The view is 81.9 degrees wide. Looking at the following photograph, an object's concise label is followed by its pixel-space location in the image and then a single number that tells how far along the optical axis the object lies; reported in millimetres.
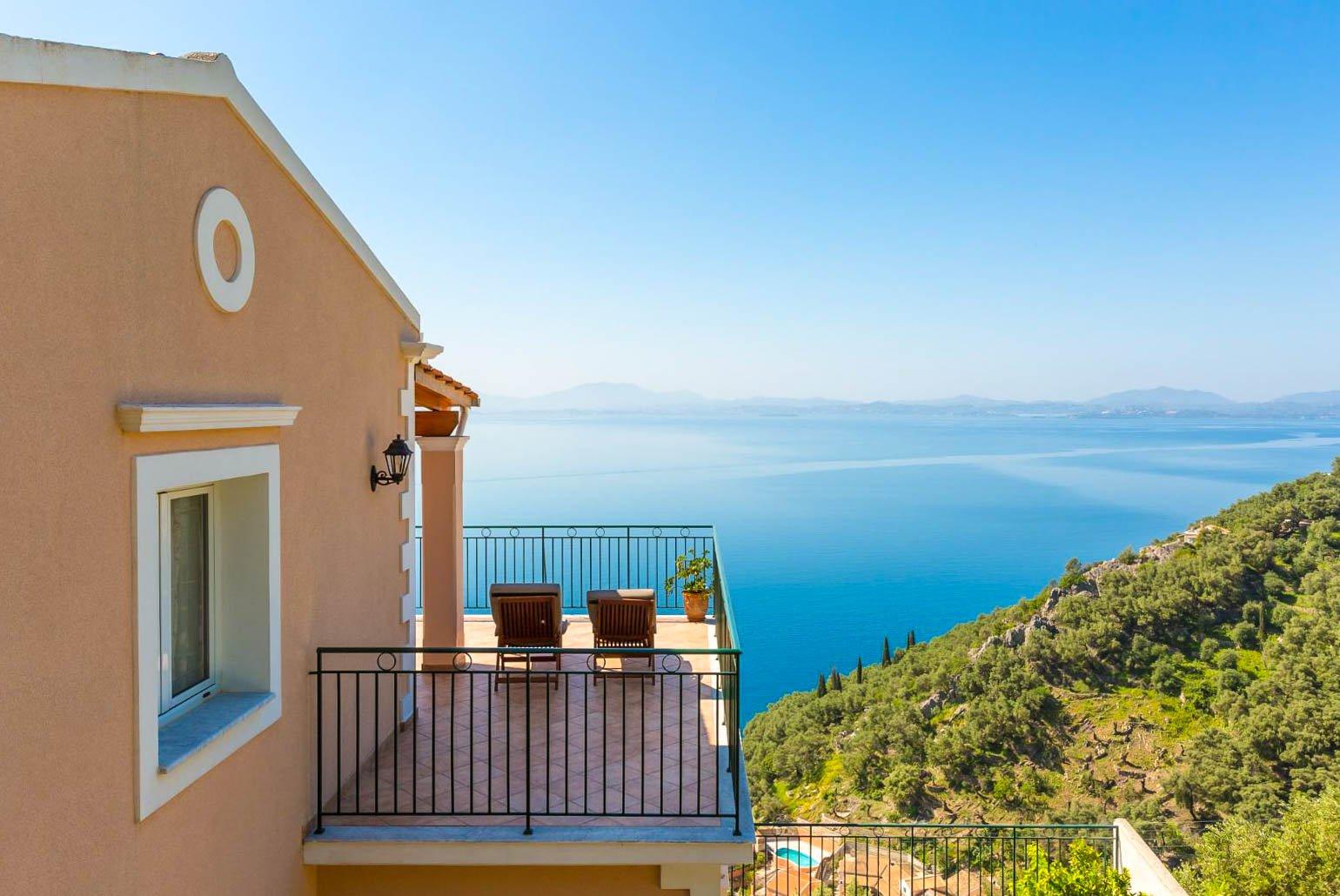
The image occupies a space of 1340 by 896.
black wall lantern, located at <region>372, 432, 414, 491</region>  5840
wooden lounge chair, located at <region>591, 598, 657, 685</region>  7648
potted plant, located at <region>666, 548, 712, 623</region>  10031
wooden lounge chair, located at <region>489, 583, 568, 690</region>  7445
